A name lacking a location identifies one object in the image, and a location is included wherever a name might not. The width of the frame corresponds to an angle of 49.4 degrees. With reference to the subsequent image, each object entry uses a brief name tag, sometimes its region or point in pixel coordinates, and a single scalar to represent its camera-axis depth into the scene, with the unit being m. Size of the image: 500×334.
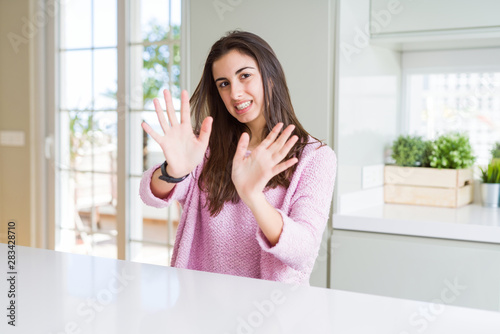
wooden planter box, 2.29
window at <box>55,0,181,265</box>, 2.96
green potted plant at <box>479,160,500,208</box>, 2.33
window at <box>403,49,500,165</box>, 2.49
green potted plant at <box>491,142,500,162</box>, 2.43
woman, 1.25
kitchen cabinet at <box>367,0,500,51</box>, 2.08
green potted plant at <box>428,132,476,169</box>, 2.36
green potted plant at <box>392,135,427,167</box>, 2.43
